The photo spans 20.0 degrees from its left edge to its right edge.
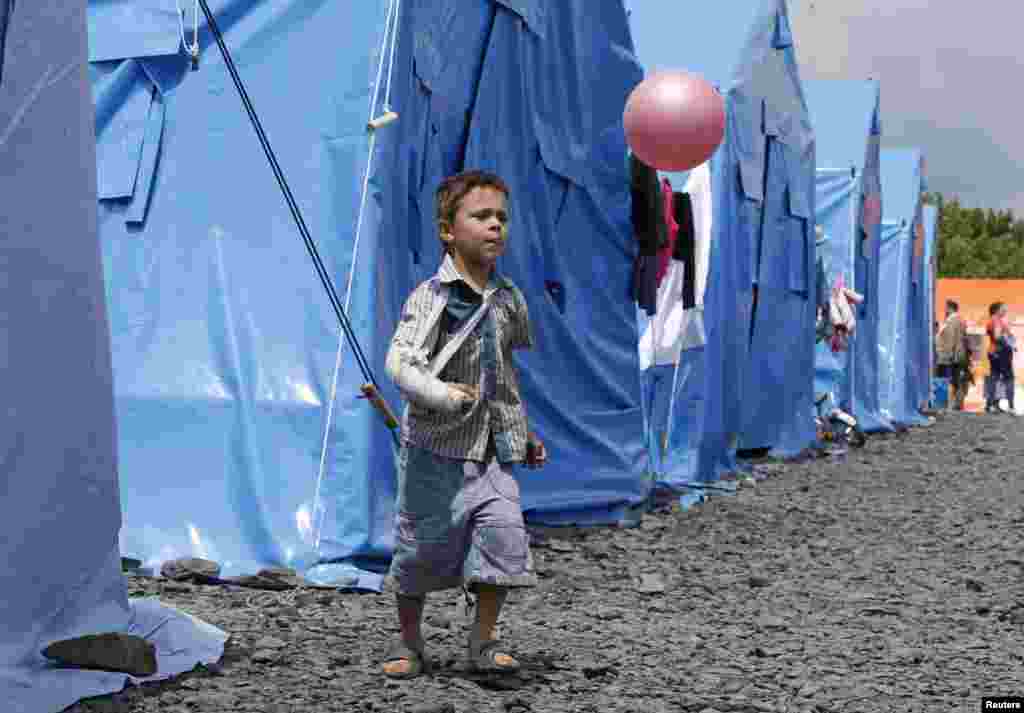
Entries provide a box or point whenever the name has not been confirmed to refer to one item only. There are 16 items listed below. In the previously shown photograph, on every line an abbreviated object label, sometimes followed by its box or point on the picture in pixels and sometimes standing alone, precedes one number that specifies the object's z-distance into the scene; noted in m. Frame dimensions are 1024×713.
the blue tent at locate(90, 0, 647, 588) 10.75
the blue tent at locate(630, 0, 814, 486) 19.78
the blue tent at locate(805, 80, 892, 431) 30.54
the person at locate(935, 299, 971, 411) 47.16
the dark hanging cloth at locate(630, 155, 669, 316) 15.80
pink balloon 14.65
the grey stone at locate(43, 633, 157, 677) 7.06
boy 7.74
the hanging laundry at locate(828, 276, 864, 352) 27.86
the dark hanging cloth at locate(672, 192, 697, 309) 18.03
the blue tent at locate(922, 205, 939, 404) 45.91
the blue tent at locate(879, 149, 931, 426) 37.10
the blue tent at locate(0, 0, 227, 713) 7.02
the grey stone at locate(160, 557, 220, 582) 10.41
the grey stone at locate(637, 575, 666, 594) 11.50
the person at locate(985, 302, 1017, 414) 44.43
